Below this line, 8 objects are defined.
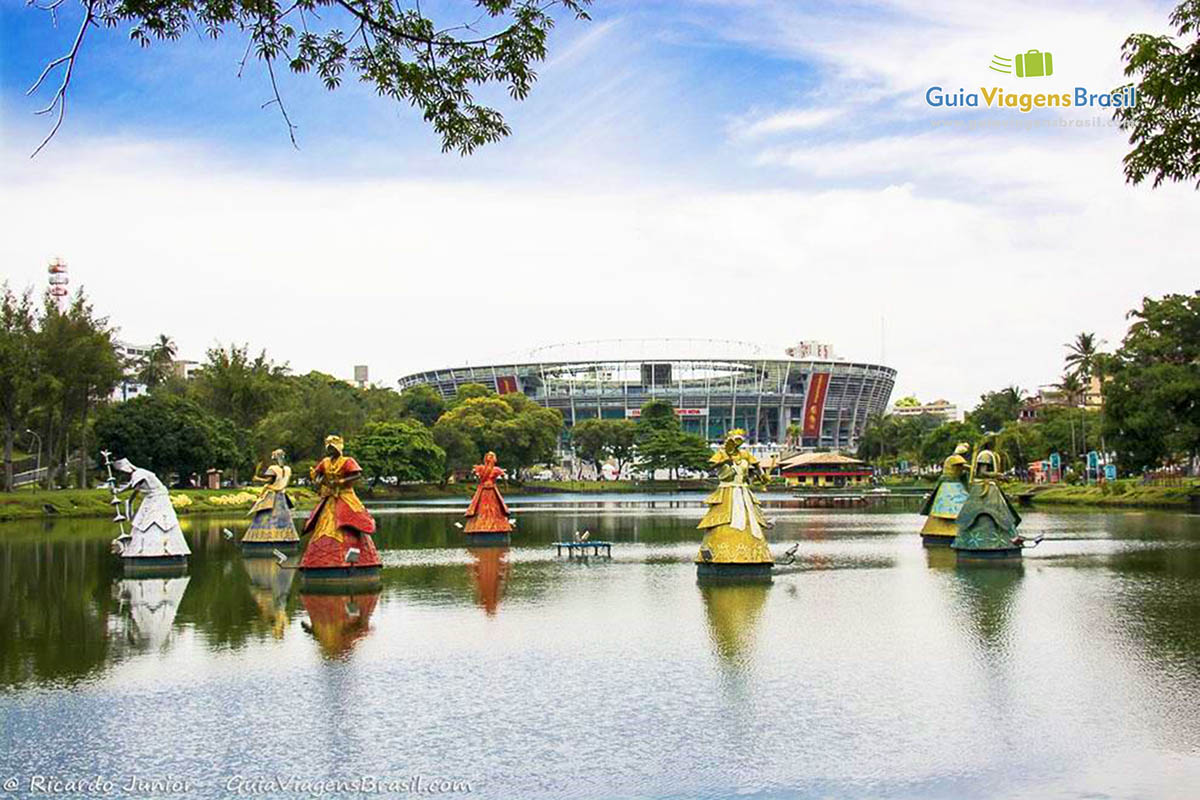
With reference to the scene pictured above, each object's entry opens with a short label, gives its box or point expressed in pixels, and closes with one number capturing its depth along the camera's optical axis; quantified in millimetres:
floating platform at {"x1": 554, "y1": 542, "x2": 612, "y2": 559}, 29594
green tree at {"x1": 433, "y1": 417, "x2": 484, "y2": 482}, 83062
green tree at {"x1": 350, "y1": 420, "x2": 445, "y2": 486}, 72062
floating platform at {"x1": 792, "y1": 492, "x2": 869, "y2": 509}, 63422
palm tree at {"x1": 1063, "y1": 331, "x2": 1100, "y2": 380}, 84125
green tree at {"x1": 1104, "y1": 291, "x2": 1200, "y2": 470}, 49812
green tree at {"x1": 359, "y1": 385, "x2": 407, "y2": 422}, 88375
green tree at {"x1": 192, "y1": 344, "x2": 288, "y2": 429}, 75438
